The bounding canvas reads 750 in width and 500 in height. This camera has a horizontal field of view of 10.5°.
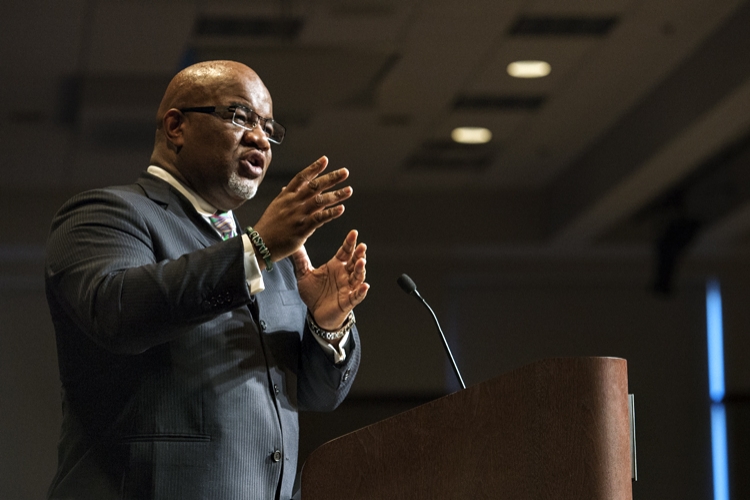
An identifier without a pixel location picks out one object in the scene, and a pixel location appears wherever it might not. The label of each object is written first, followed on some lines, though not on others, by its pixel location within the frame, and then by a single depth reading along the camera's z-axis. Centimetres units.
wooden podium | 608
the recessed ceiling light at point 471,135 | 1261
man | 618
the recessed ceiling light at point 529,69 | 1137
